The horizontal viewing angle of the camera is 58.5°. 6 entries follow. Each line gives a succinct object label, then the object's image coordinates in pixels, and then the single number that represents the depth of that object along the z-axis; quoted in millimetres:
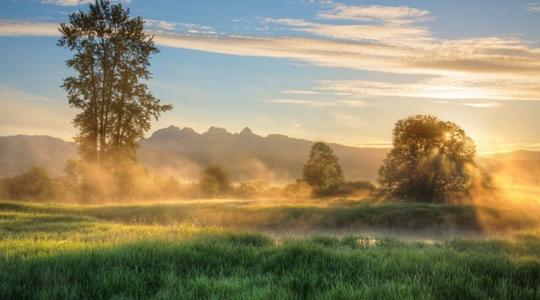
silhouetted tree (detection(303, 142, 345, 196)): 54812
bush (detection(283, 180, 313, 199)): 54109
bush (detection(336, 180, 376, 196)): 53584
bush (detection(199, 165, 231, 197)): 64438
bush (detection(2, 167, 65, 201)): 50188
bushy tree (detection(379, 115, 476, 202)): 39812
